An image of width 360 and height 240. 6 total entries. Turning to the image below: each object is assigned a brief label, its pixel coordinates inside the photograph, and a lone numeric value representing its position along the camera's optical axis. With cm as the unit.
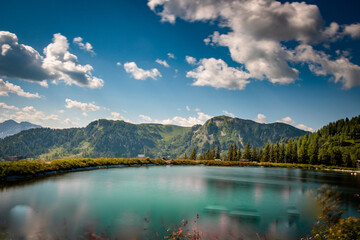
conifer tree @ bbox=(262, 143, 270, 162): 11581
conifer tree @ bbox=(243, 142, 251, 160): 12300
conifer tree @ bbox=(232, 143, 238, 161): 11409
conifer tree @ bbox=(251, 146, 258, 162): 12152
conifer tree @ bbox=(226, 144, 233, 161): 11662
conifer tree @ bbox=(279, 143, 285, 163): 11665
